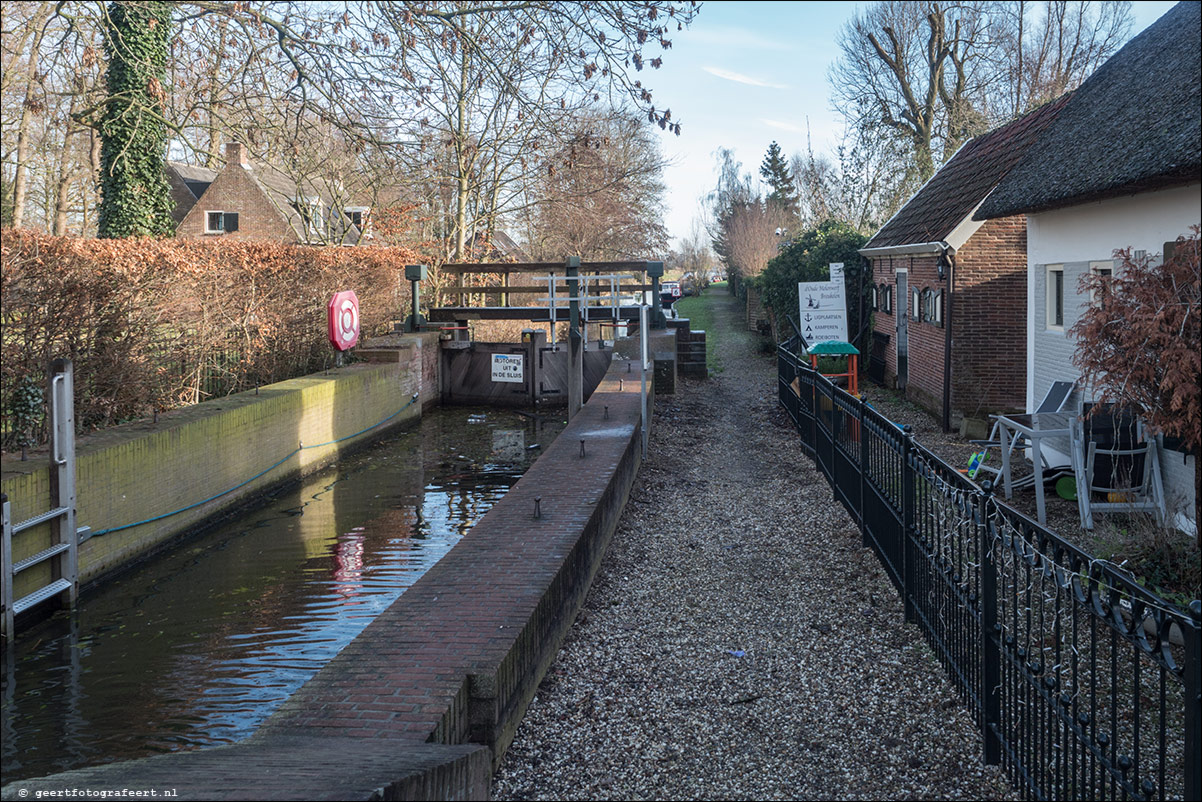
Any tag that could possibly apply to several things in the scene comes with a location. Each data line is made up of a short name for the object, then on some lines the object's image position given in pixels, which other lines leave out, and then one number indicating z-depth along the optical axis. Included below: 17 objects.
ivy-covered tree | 17.48
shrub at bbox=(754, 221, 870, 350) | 25.30
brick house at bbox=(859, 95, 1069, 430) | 16.78
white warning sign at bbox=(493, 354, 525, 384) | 21.33
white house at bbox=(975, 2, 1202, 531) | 8.61
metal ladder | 9.24
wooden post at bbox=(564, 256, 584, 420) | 19.53
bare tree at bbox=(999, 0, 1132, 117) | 31.25
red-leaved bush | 7.44
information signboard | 21.09
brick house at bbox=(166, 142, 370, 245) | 48.72
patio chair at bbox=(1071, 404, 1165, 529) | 9.74
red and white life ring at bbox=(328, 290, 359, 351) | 17.83
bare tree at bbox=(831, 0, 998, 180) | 32.09
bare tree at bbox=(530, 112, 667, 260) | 32.28
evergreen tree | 83.25
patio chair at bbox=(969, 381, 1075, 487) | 11.49
